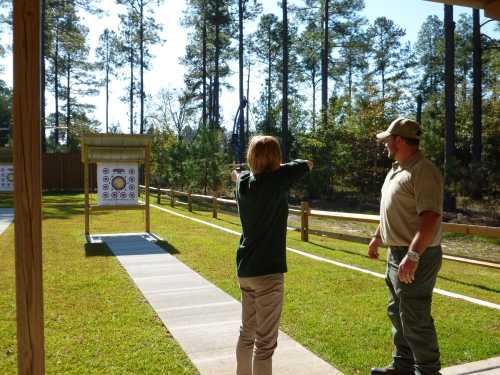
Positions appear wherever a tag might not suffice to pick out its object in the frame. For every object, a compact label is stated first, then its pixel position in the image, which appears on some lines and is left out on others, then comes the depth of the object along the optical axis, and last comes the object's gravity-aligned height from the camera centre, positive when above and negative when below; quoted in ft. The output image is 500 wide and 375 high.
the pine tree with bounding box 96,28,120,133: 139.21 +37.20
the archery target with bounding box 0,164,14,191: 66.49 -0.28
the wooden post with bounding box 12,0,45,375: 7.86 -0.21
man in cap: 9.30 -1.34
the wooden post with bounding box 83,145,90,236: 33.55 -0.65
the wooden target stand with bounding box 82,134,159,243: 33.91 +1.79
